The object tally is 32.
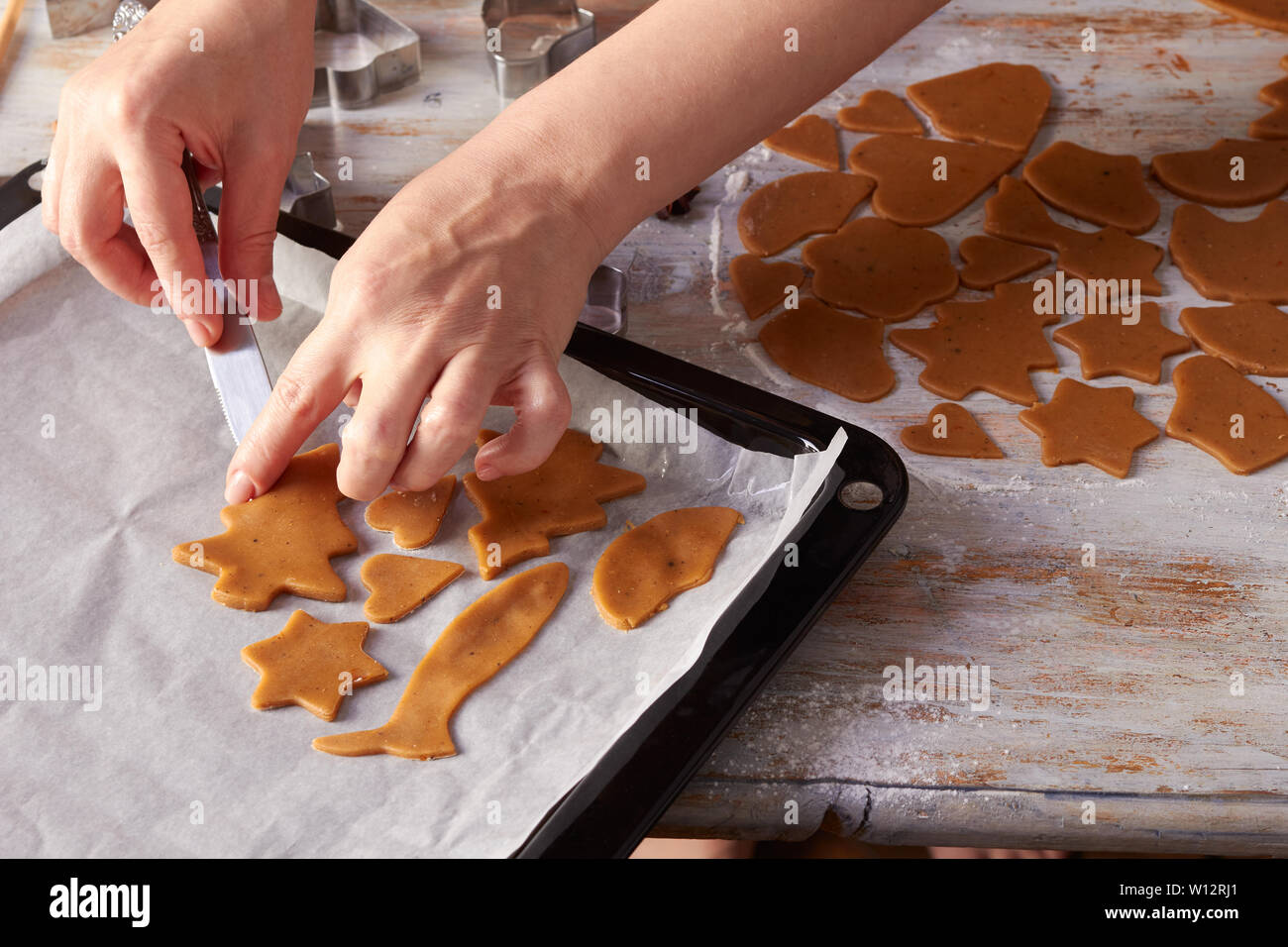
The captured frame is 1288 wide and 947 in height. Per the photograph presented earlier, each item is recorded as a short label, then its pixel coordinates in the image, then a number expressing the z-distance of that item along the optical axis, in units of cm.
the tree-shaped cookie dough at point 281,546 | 87
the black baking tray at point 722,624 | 70
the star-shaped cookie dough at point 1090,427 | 99
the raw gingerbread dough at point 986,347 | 105
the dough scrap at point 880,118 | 132
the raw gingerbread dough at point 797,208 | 119
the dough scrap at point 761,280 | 113
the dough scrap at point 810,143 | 128
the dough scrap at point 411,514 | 91
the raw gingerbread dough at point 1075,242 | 115
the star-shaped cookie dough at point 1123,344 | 106
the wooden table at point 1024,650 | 78
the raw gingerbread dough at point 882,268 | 113
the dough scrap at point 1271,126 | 130
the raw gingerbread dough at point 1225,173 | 122
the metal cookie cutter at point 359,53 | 135
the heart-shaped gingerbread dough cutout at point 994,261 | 115
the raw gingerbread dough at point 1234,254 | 113
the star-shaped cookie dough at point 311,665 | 79
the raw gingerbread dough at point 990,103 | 130
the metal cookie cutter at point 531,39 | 133
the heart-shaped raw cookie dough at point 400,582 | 86
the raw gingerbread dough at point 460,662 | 77
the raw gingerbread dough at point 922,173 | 122
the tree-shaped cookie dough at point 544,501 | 90
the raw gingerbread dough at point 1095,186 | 121
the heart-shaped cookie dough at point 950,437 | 100
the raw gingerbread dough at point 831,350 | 106
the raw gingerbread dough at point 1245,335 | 106
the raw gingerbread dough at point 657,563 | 85
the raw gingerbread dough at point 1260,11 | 144
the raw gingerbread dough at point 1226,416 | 99
